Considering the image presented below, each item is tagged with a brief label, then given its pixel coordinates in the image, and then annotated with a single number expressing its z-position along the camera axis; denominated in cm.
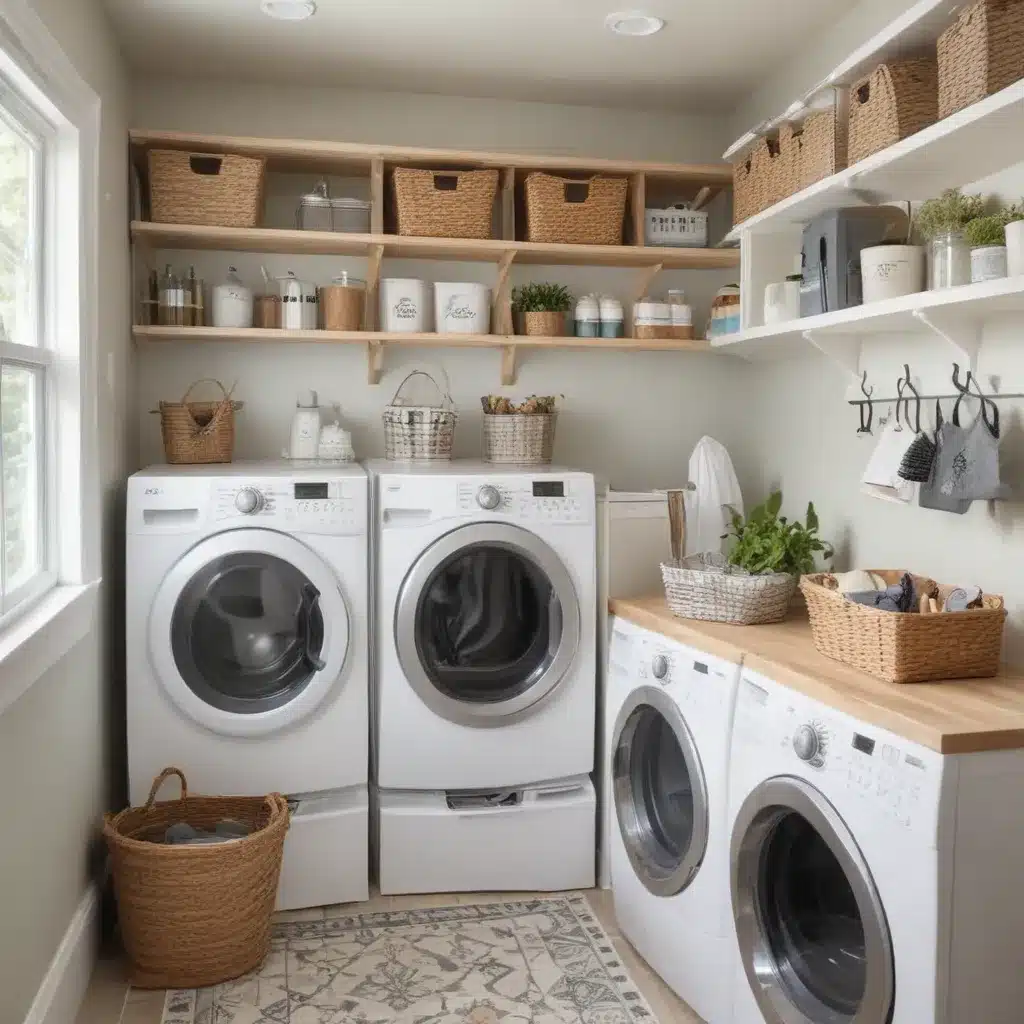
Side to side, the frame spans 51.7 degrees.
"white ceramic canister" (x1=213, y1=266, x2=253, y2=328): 319
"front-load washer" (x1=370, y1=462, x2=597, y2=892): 286
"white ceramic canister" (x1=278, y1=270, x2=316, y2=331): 320
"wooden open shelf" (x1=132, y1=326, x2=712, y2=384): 312
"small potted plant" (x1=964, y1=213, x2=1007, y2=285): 202
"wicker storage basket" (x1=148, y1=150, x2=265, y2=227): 303
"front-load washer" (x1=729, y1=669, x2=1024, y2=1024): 162
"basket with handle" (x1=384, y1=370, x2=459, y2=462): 320
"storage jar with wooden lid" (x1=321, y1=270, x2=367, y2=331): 320
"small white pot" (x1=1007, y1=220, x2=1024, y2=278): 196
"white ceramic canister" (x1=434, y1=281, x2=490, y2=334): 331
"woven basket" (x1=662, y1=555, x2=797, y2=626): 255
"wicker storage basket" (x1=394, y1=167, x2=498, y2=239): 314
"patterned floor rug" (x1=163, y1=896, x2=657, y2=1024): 237
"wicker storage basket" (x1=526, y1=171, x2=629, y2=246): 323
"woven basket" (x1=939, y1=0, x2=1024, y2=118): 195
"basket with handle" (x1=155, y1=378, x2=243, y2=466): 308
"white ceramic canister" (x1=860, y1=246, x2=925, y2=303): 232
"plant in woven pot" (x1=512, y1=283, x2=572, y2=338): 336
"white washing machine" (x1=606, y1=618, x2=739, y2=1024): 223
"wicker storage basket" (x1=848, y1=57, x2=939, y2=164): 225
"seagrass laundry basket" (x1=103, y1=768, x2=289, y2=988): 245
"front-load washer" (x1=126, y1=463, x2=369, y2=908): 274
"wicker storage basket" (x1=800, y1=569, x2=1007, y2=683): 198
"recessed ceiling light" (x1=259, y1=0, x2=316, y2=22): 272
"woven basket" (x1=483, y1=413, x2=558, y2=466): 323
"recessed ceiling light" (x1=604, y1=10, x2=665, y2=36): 279
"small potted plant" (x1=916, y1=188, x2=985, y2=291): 213
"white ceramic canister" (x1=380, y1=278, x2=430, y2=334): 327
